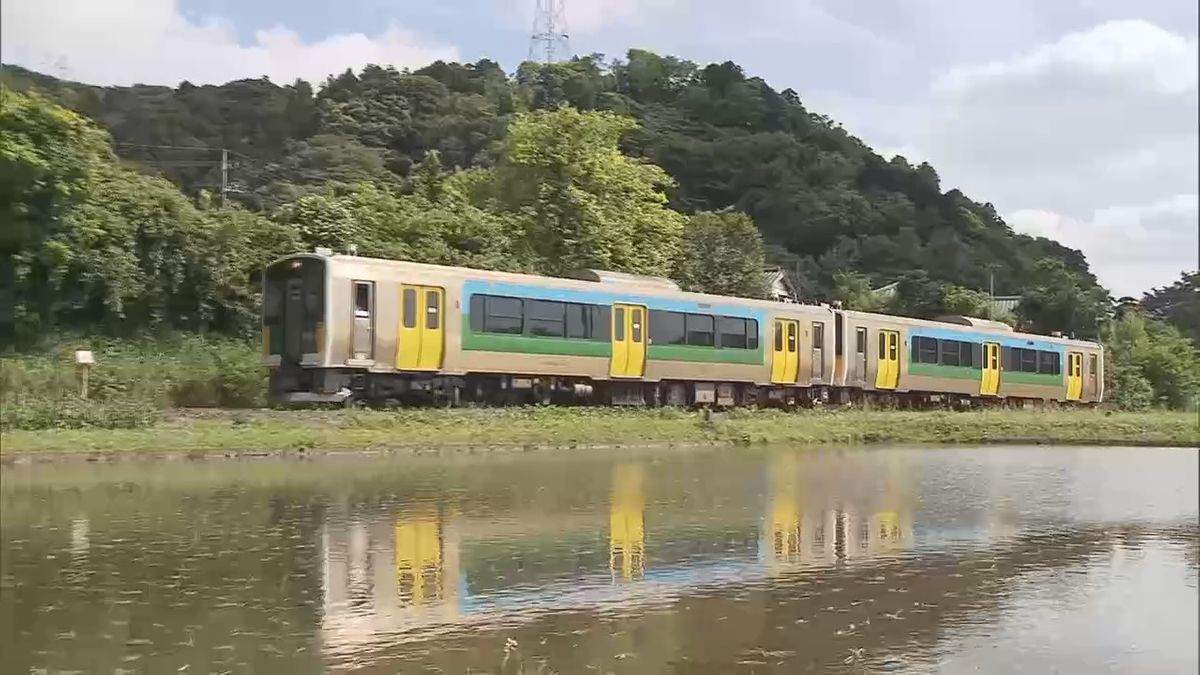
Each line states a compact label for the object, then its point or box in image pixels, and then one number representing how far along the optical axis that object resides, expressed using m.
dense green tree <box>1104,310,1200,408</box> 34.41
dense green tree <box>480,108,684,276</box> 32.31
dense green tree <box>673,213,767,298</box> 37.28
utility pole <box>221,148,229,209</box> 33.67
